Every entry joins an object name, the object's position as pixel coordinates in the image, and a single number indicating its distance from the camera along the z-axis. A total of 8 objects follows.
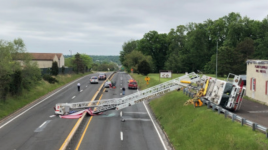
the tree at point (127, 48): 139.38
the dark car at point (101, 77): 66.68
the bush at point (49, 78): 47.94
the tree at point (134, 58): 89.25
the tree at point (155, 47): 107.50
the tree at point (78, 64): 80.38
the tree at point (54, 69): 56.34
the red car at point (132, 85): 47.03
